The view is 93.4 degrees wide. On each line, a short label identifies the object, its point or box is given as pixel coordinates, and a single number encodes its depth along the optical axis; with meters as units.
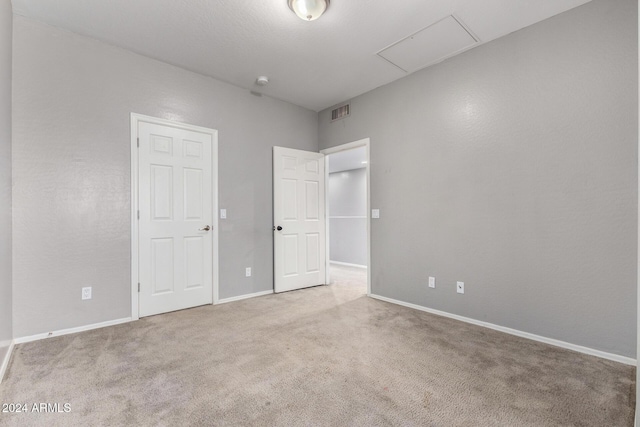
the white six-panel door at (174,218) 3.07
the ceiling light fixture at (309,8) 2.24
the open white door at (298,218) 4.10
